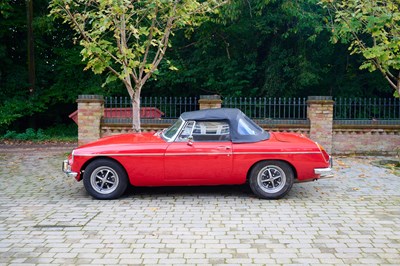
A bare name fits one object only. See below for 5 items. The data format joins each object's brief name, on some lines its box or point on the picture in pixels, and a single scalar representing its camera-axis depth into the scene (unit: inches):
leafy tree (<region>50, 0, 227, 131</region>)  372.5
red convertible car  280.5
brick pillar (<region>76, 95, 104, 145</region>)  474.6
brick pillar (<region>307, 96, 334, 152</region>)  486.9
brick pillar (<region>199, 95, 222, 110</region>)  487.5
